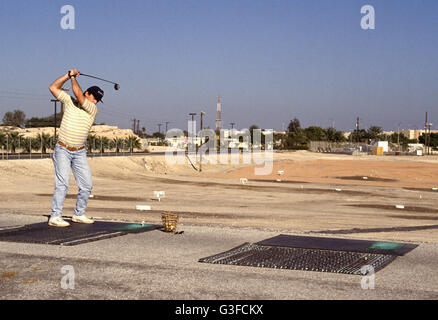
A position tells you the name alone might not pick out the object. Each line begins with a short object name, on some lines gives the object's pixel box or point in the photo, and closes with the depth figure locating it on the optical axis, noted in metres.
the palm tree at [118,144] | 86.21
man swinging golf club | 8.10
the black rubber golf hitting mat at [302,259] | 6.31
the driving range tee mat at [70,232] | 7.75
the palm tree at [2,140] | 61.11
